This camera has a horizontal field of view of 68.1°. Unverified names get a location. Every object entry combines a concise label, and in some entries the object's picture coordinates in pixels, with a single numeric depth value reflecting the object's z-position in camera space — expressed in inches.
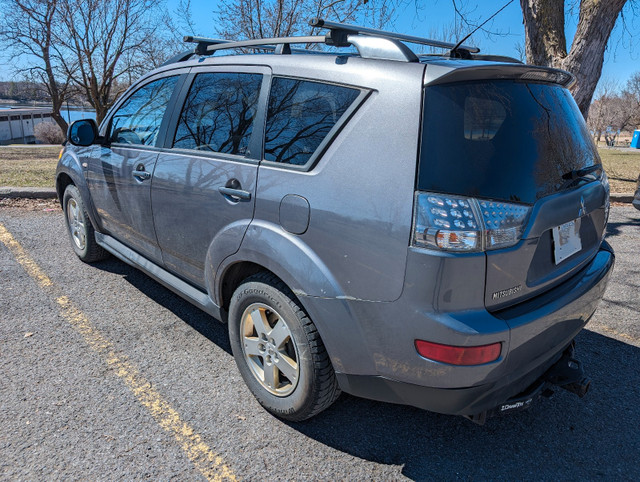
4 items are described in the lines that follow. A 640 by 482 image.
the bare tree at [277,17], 350.0
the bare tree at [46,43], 649.6
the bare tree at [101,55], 671.7
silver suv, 72.0
